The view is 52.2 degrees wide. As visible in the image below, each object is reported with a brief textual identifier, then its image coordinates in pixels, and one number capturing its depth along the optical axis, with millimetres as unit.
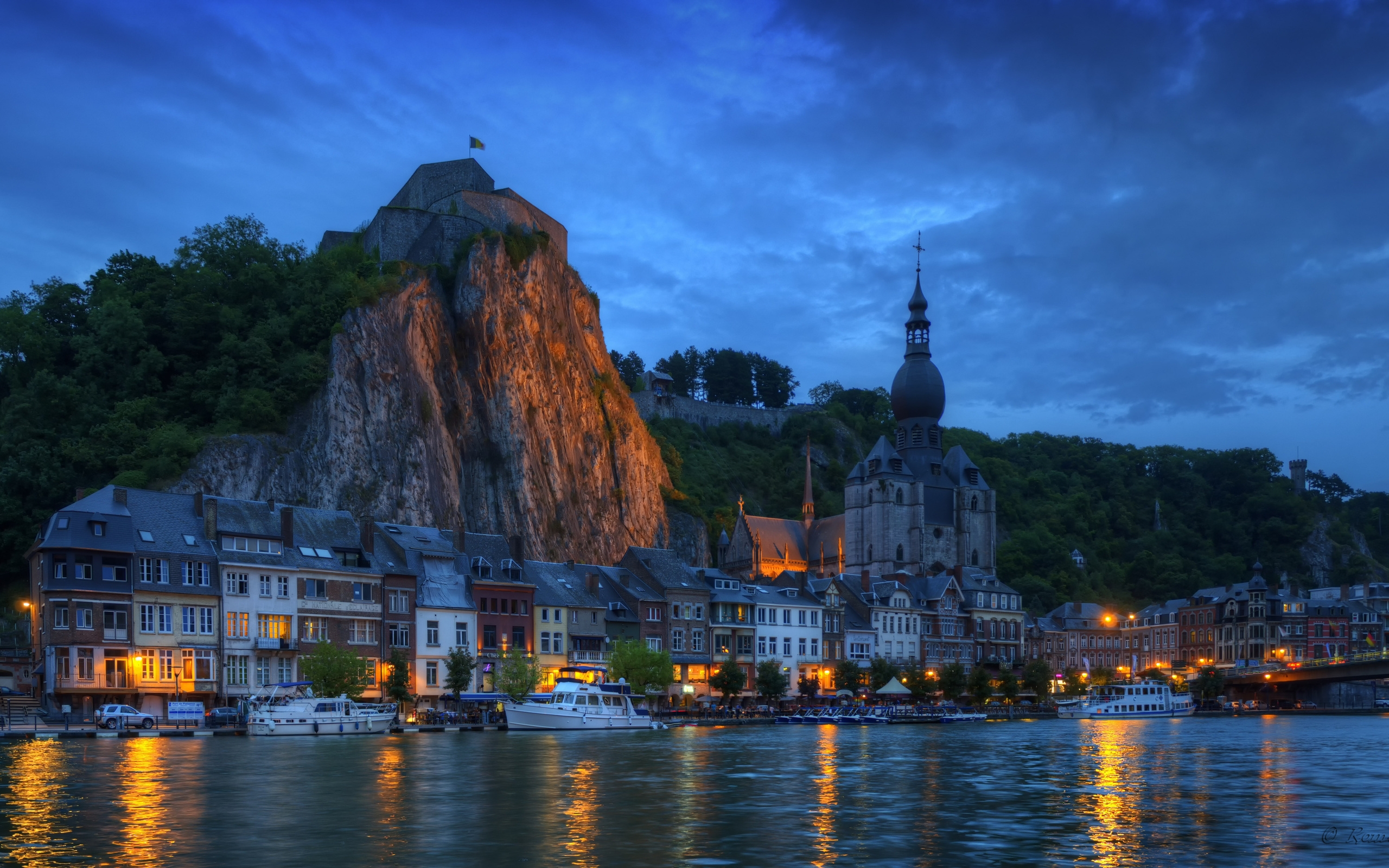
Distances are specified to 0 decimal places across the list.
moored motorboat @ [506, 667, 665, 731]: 68312
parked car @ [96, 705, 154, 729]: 61656
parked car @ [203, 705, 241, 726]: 66500
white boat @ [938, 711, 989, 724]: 92938
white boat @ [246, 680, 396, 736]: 61938
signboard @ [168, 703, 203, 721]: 64500
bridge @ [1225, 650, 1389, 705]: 112562
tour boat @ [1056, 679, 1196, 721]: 105062
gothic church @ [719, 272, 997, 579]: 151250
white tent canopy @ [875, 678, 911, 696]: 95000
